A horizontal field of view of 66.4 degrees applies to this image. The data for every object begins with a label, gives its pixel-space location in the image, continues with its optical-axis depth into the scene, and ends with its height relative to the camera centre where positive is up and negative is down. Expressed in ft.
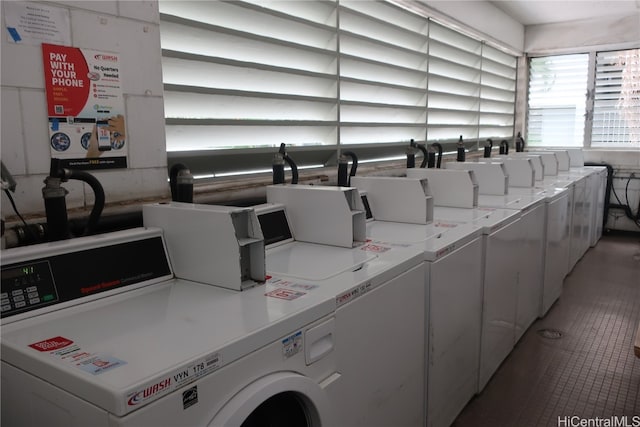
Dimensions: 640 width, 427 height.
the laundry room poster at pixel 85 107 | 5.56 +0.46
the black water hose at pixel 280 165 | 8.03 -0.33
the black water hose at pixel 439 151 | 12.95 -0.22
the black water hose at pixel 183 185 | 6.21 -0.50
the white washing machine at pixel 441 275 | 6.87 -1.95
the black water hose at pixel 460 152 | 14.25 -0.25
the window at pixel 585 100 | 20.99 +1.86
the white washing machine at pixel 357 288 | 5.17 -1.62
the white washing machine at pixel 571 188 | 14.71 -1.41
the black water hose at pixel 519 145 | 20.72 -0.09
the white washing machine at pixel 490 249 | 8.62 -1.94
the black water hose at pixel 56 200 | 5.02 -0.55
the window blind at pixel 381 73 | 10.79 +1.73
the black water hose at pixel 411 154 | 11.76 -0.25
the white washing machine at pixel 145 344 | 3.32 -1.53
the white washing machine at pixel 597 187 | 19.27 -1.83
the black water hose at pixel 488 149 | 16.38 -0.22
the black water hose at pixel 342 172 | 9.11 -0.52
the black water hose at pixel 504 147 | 18.37 -0.15
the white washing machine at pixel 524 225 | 10.43 -1.83
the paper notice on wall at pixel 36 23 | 5.11 +1.33
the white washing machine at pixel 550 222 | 12.21 -2.09
